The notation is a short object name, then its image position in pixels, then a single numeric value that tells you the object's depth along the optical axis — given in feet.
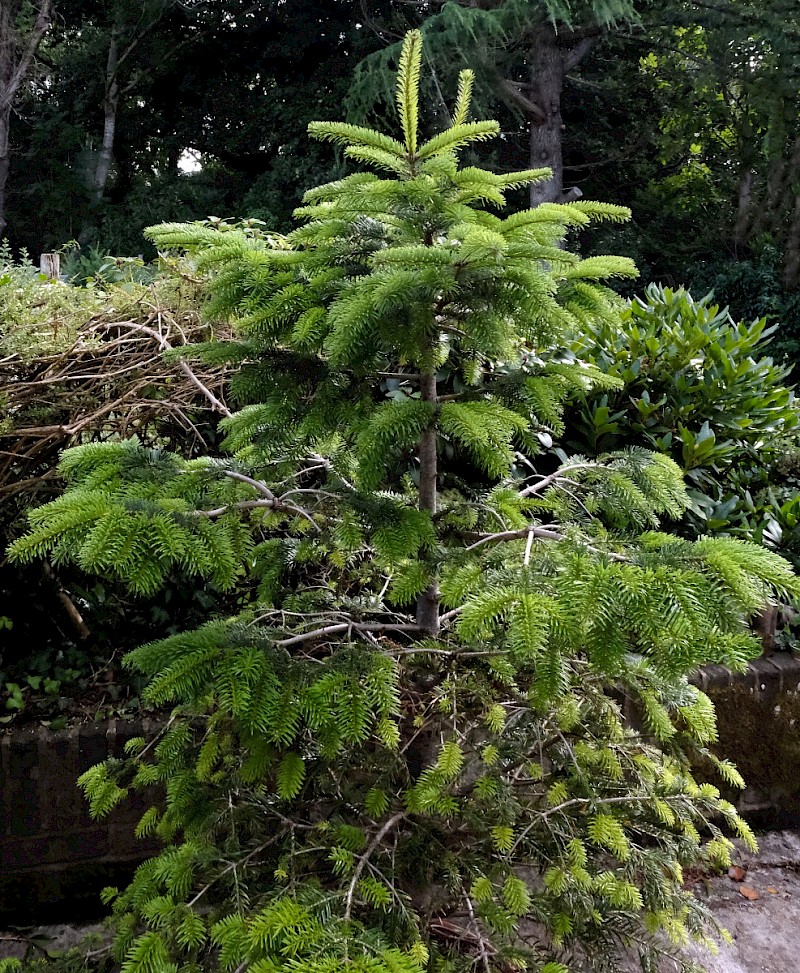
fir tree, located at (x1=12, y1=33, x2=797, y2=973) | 3.84
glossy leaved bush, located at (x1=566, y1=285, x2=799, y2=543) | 10.10
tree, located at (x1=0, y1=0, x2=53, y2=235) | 34.55
